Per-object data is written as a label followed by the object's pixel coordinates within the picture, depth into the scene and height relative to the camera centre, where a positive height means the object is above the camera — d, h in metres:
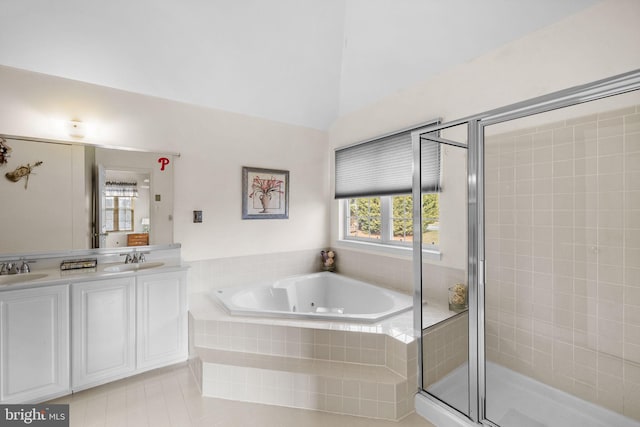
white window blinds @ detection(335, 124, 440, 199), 2.84 +0.48
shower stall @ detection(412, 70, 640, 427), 1.56 -0.38
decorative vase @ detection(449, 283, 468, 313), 1.95 -0.57
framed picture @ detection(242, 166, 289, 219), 3.15 +0.23
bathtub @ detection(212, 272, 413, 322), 2.34 -0.78
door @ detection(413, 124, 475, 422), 1.86 -0.42
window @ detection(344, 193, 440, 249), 3.01 -0.05
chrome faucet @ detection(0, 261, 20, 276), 2.05 -0.37
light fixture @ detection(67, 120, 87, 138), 2.32 +0.67
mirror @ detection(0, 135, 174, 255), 2.14 +0.13
